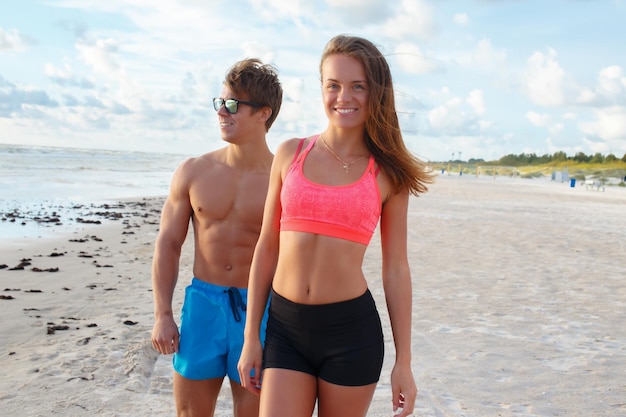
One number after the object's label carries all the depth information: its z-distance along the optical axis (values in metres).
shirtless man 3.26
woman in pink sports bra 2.62
